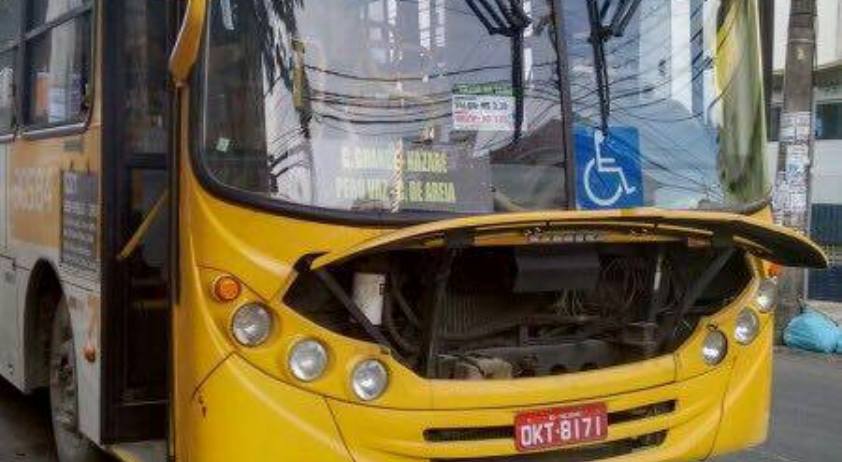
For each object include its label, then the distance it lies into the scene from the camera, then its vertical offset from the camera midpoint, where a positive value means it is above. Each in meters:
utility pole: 10.45 +0.67
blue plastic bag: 10.38 -1.23
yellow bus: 3.83 -0.12
